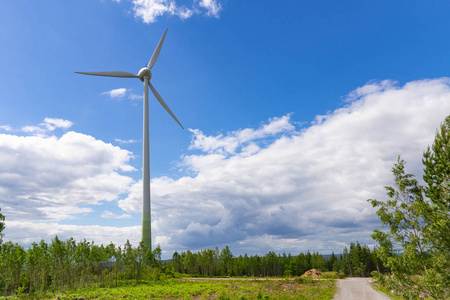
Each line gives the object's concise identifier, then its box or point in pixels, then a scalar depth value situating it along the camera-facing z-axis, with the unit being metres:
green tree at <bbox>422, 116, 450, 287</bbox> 21.42
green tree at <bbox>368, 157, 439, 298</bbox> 22.95
